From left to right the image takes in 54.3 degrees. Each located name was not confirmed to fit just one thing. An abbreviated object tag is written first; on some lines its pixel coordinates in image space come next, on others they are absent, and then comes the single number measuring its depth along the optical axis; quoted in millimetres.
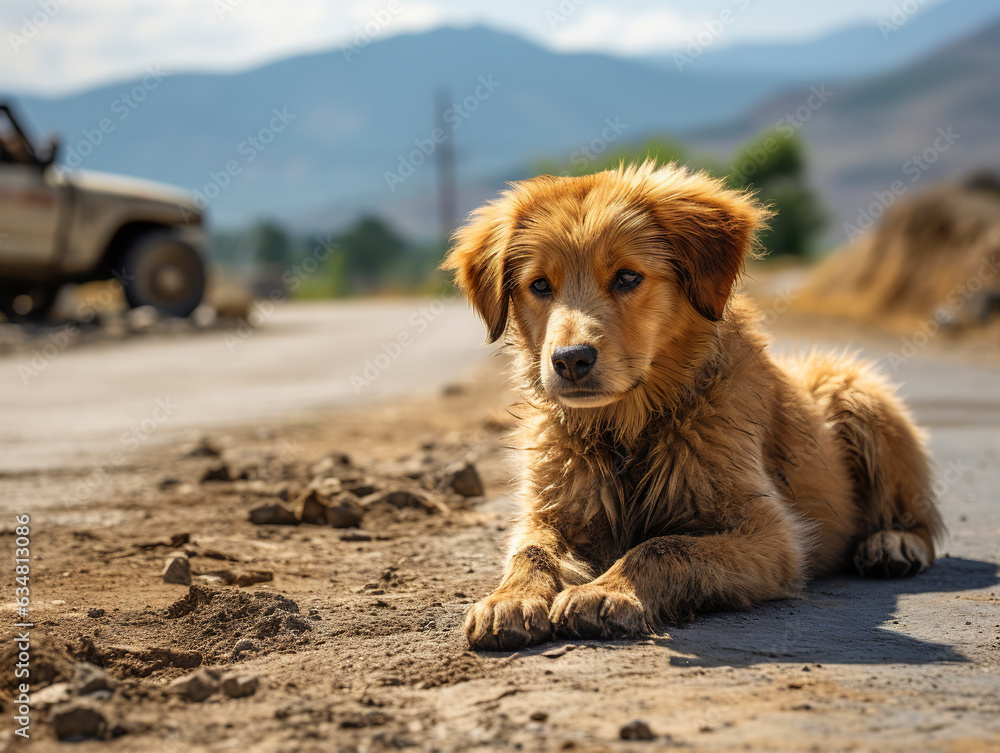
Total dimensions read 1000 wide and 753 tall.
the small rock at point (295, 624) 3824
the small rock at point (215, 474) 7324
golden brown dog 4078
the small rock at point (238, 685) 3018
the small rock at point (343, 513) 5941
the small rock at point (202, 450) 8312
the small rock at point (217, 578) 4672
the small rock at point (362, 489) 6562
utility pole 74500
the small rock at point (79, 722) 2721
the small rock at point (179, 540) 5418
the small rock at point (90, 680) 2973
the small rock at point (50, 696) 2982
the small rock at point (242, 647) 3591
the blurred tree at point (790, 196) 79562
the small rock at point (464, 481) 6785
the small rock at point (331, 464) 7285
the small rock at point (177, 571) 4695
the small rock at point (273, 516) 6004
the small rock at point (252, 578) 4680
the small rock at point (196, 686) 2998
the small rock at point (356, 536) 5680
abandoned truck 18703
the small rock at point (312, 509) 6113
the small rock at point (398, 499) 6367
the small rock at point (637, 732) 2576
